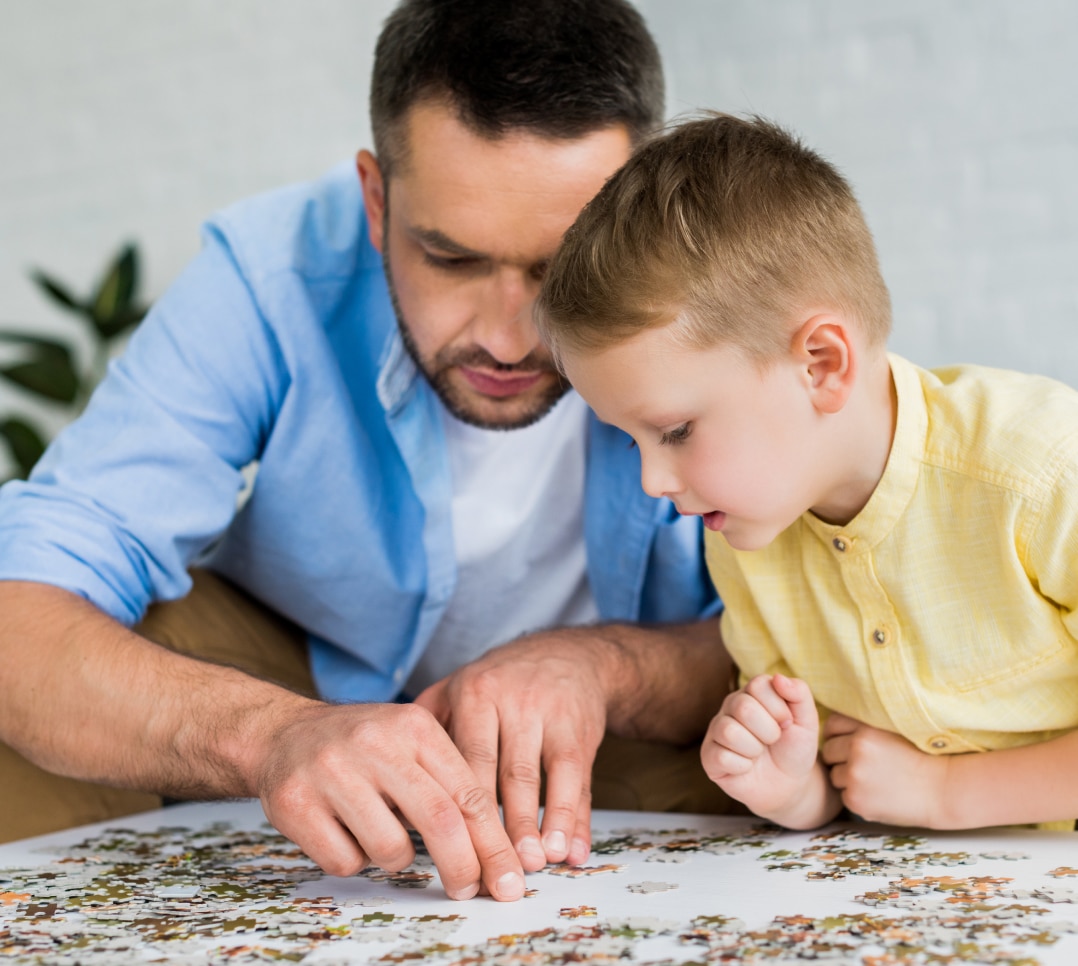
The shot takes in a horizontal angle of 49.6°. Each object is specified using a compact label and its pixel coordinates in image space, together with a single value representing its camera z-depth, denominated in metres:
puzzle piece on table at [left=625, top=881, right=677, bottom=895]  1.03
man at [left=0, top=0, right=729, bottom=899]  1.17
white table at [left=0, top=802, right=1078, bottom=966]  0.86
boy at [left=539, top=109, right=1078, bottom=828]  1.10
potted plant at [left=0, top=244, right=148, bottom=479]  3.02
